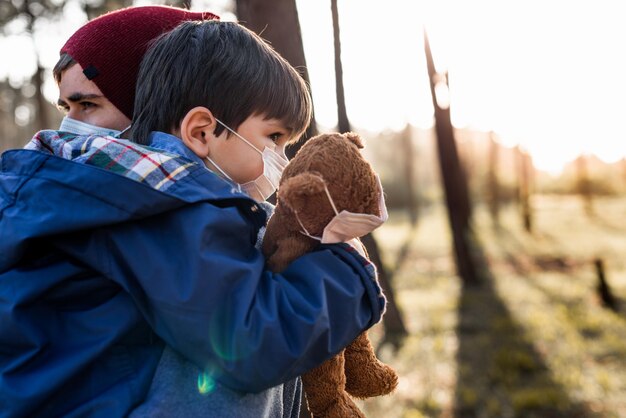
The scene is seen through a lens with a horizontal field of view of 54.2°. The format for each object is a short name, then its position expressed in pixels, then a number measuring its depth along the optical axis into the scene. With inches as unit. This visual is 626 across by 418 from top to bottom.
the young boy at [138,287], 46.9
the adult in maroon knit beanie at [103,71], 66.2
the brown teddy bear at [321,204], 53.6
